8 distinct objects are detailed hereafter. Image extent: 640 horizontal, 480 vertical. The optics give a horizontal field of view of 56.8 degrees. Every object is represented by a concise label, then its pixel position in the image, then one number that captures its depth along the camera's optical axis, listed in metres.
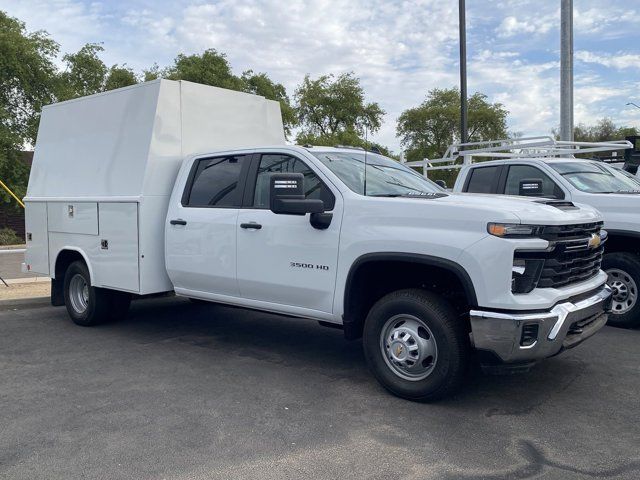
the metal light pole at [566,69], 13.82
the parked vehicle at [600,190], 6.78
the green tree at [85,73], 24.00
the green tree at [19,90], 21.75
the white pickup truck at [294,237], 4.18
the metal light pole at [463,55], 13.59
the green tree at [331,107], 42.00
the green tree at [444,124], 43.97
